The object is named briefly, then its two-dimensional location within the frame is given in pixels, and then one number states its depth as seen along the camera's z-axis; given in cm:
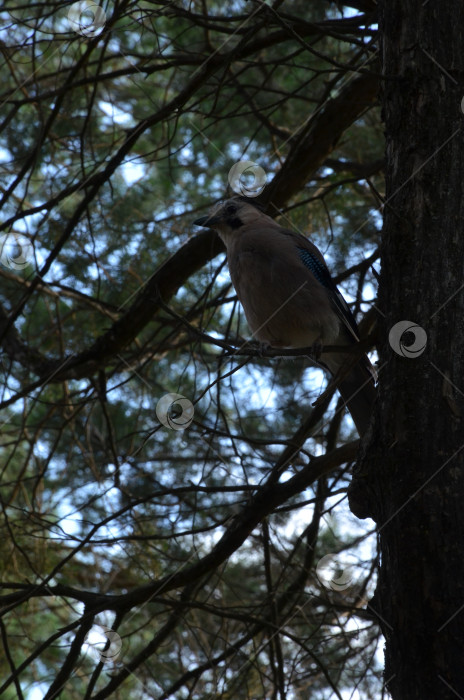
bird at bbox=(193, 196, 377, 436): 810
